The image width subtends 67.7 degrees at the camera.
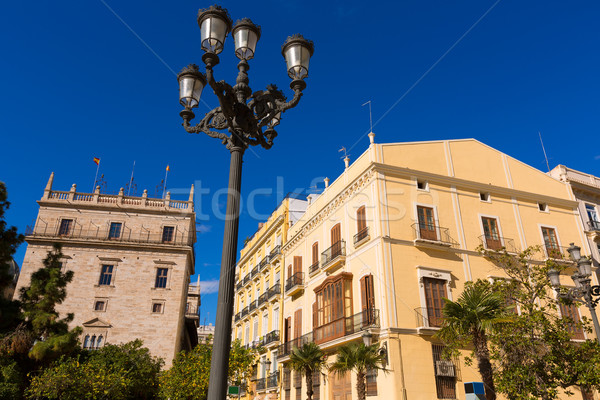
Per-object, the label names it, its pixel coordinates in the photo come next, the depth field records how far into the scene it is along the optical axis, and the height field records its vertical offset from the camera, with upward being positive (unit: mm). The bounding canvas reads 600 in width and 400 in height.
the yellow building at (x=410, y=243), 17219 +6879
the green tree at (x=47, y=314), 17406 +3327
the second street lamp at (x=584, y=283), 11203 +2933
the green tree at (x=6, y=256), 16078 +4886
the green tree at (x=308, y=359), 18531 +1806
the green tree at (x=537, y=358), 13242 +1456
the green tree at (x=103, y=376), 17922 +1277
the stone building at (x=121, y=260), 34031 +10764
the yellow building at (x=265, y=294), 28156 +7643
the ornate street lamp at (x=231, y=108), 5508 +4183
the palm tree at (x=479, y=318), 12867 +2407
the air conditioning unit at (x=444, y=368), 17047 +1376
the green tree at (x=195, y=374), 22984 +1588
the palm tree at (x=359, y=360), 15391 +1501
